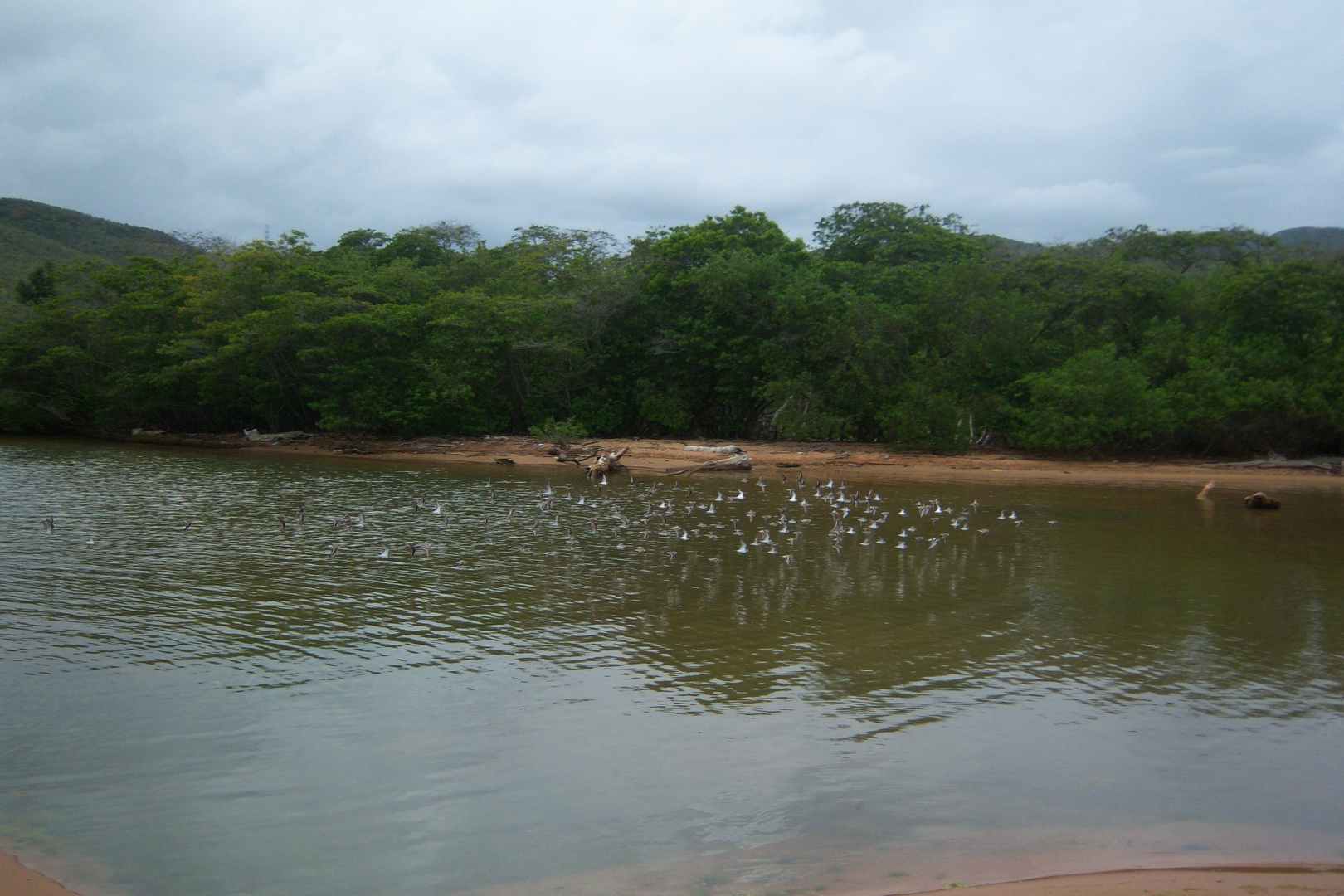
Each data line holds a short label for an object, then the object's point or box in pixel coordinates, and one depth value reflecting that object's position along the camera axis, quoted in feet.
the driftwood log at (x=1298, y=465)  92.48
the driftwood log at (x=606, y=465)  92.07
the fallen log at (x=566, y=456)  100.78
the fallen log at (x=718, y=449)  104.12
